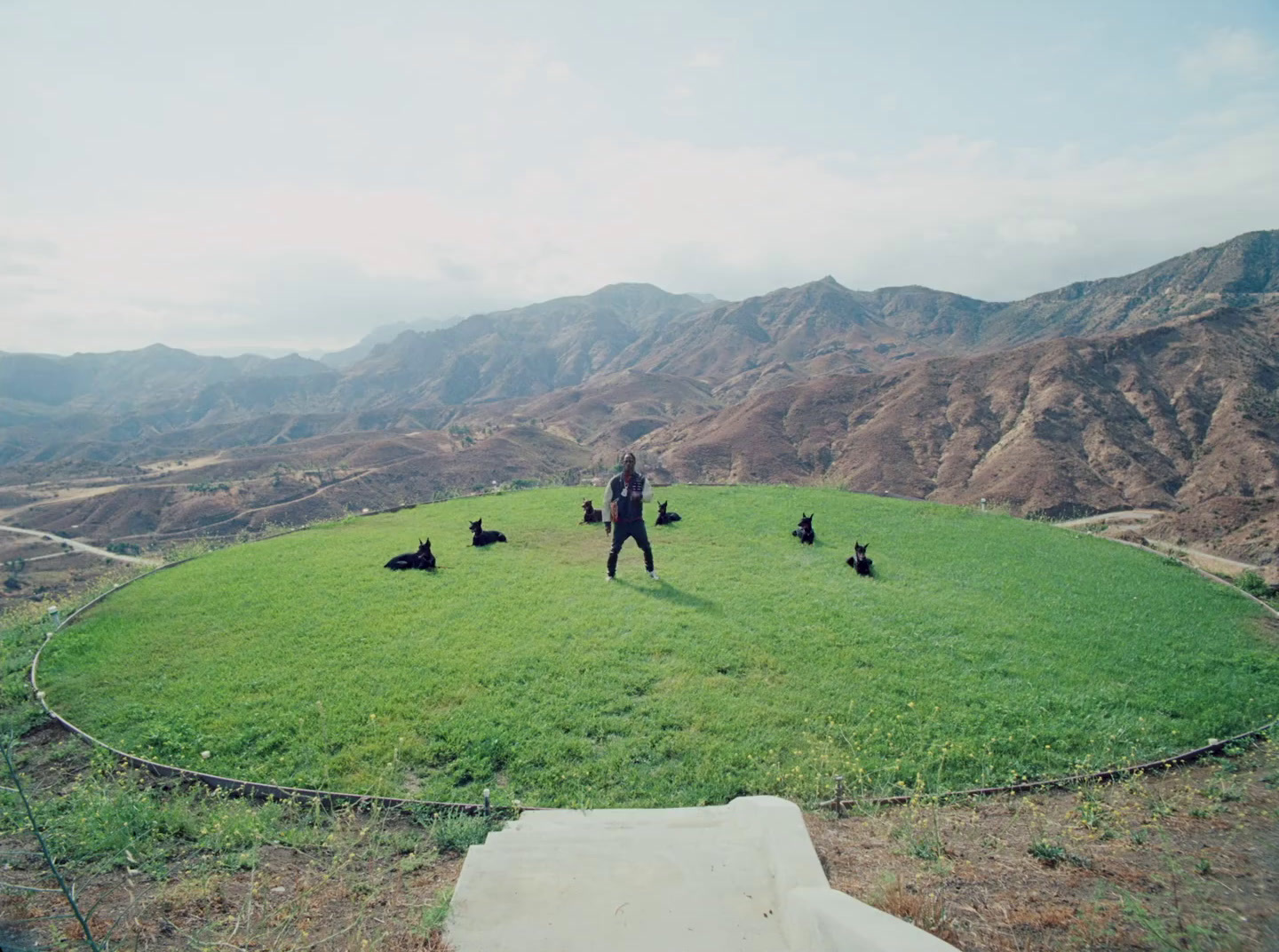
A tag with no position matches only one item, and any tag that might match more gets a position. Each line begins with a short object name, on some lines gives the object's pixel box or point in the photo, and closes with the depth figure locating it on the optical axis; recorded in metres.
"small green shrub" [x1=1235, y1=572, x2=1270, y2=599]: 12.72
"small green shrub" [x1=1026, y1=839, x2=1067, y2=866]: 5.08
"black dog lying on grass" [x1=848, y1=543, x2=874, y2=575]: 12.60
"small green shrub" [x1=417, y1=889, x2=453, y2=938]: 4.37
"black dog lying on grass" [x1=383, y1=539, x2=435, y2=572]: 12.84
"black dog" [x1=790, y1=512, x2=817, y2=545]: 14.82
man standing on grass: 11.70
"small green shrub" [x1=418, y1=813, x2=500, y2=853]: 5.55
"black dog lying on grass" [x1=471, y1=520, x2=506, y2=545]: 14.73
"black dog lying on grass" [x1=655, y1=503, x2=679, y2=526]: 16.33
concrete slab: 4.17
